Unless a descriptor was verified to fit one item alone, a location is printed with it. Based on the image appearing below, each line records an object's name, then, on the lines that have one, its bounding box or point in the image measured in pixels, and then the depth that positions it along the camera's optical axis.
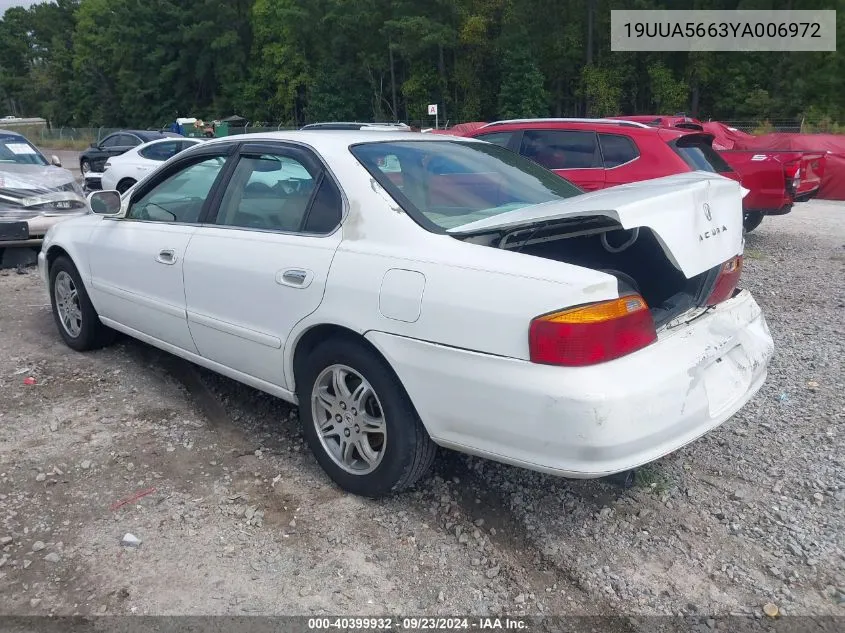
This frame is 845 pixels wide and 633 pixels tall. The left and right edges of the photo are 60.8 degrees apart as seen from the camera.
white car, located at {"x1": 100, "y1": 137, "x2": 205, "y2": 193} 13.60
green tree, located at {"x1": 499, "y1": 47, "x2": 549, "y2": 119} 47.69
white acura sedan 2.55
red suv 7.57
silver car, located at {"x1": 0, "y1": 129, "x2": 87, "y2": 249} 8.34
